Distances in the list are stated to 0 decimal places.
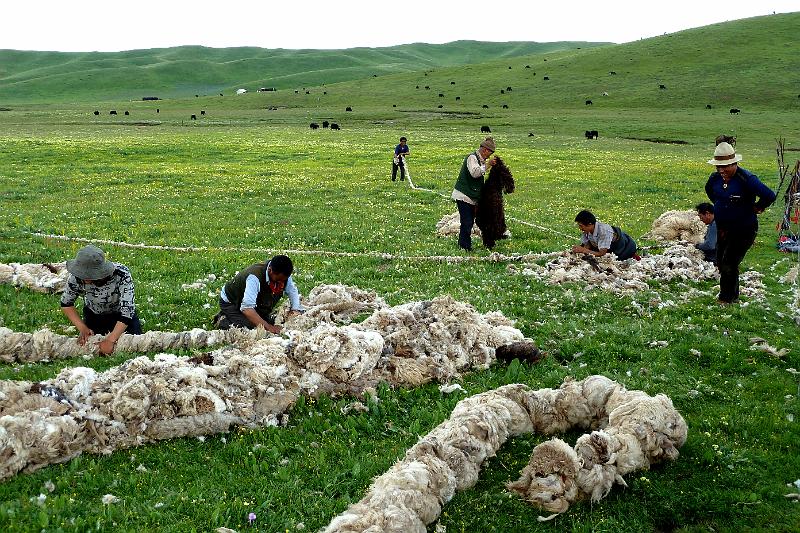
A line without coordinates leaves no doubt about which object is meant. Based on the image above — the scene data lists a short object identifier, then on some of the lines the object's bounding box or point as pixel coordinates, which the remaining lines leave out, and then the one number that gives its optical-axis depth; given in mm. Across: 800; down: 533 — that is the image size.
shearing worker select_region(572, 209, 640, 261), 15695
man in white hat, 12250
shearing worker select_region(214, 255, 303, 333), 10578
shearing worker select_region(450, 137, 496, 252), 17703
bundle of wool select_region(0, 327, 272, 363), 10328
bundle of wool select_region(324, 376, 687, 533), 6496
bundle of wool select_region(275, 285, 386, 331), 11734
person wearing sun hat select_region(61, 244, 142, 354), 10180
